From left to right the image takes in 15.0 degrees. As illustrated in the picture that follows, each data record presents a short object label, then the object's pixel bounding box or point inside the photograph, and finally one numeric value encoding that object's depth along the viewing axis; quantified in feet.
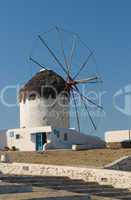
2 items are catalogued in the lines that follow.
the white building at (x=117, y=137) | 129.15
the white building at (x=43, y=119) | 129.18
